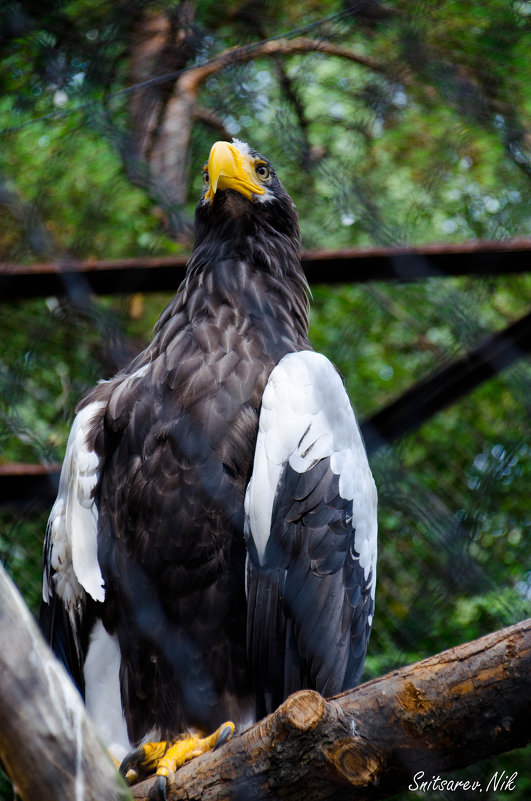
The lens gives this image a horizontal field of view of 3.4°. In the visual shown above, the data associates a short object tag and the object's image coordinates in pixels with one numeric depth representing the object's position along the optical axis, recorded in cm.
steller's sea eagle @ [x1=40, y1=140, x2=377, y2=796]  947
